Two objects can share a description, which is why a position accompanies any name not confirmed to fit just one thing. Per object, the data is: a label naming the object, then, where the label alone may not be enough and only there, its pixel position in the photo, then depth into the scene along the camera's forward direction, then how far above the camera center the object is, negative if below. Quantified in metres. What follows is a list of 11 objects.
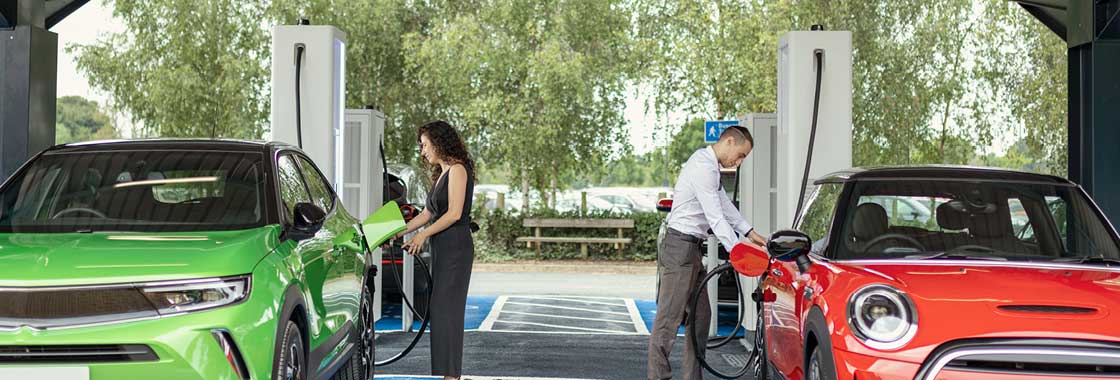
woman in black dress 7.05 -0.33
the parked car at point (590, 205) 24.86 +0.03
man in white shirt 6.89 -0.13
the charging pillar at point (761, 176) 10.46 +0.29
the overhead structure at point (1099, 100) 8.41 +0.81
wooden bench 23.48 -0.38
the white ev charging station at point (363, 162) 11.04 +0.40
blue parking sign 16.50 +1.11
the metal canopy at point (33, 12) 8.28 +1.39
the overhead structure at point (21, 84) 8.31 +0.84
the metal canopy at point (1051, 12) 9.36 +1.62
